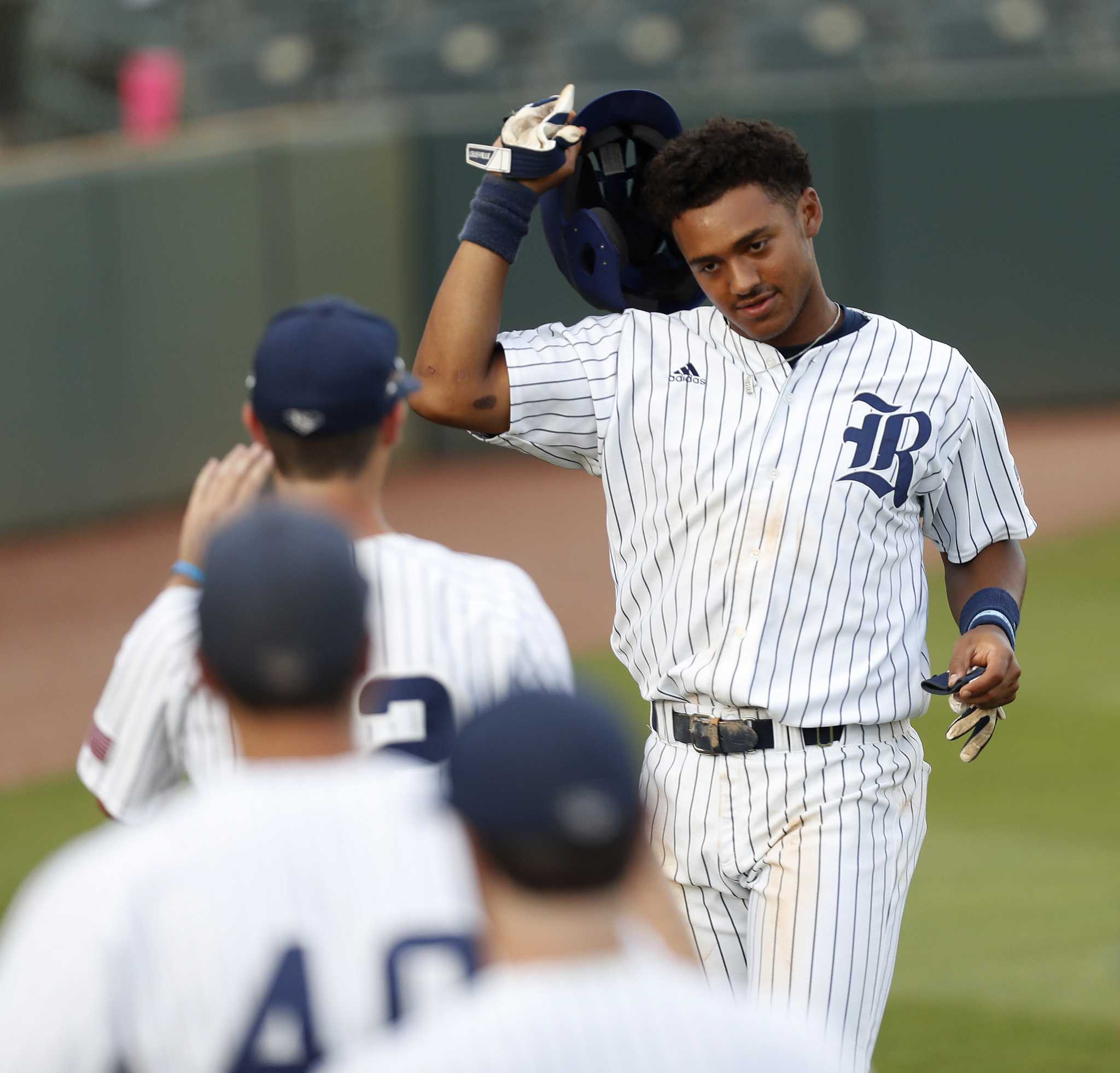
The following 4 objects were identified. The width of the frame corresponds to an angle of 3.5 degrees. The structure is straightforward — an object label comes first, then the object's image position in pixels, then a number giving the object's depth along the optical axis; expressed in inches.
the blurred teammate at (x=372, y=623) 862.7
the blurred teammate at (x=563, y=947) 769.3
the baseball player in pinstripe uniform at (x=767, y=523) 884.9
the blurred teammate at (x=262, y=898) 843.9
